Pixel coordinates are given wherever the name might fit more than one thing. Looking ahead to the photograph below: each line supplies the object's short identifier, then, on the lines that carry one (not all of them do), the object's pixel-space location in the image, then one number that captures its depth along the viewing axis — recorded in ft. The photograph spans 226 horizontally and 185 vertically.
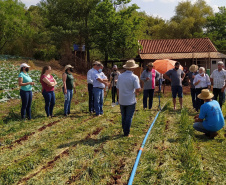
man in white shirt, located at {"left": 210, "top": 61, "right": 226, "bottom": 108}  24.43
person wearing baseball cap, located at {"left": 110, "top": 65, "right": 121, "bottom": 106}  32.32
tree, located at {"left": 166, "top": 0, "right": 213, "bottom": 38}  138.51
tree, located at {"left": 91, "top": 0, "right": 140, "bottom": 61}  74.43
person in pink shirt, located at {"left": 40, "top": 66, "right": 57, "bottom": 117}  23.29
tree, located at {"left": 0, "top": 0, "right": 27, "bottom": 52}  92.94
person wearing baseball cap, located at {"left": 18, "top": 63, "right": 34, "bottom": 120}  22.24
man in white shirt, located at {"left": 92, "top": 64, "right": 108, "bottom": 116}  24.03
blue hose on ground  10.82
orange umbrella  49.84
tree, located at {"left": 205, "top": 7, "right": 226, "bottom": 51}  112.88
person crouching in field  16.71
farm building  83.56
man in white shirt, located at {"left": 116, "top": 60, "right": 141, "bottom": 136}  17.03
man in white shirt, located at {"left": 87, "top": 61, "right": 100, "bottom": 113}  24.83
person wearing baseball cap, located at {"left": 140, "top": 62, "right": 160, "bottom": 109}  27.30
